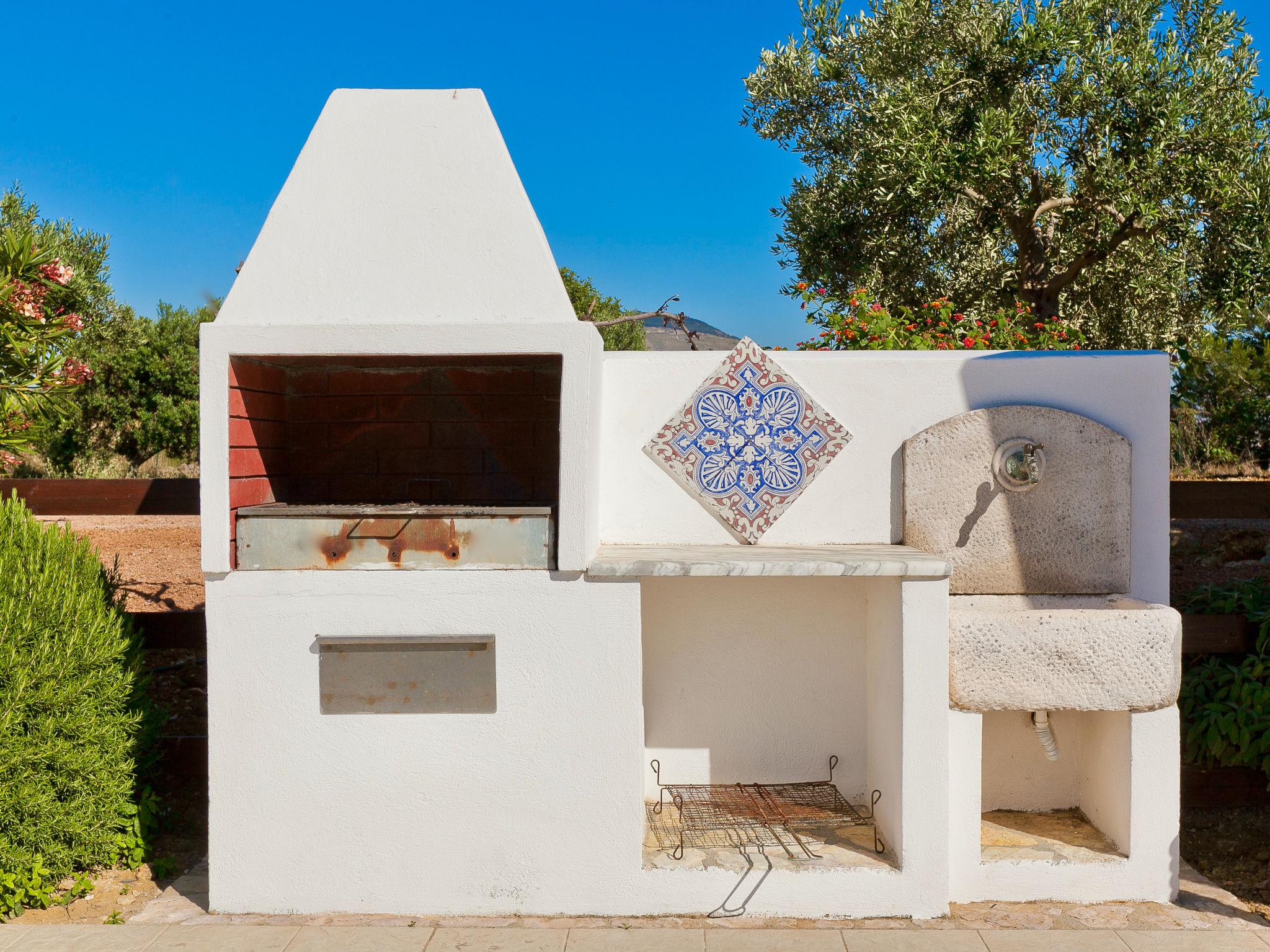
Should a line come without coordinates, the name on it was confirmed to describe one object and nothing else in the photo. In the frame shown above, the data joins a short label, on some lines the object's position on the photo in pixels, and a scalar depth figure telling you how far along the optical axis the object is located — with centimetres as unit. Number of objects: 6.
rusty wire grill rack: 402
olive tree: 844
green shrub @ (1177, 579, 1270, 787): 455
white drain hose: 416
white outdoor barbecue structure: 370
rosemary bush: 381
